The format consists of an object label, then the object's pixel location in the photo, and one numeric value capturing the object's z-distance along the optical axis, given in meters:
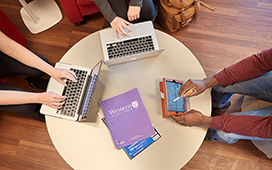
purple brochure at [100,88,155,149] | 1.02
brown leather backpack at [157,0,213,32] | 1.61
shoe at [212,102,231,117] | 1.68
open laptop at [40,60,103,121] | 0.98
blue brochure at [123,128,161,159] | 1.02
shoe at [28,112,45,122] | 1.46
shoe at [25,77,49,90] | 1.53
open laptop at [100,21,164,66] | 1.11
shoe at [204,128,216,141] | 1.43
